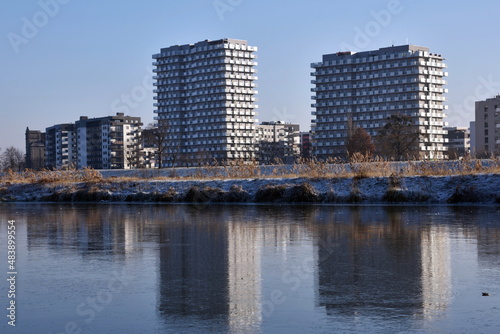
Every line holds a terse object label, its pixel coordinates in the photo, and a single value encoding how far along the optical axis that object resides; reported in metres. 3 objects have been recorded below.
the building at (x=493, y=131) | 197.38
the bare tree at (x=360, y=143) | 152.50
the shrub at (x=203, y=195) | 34.88
